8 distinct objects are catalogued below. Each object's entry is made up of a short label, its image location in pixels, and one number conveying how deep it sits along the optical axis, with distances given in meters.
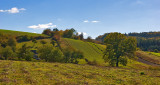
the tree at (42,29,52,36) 177.12
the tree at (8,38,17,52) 97.00
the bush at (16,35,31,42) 121.16
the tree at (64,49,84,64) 75.06
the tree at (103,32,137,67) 48.19
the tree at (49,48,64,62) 62.21
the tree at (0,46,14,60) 67.45
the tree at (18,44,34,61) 63.09
